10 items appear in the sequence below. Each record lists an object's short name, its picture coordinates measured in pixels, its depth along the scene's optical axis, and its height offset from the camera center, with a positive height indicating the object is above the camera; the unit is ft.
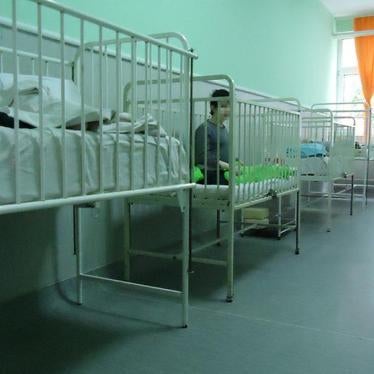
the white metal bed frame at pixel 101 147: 3.33 -0.01
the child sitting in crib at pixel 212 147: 7.80 -0.01
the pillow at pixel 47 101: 4.05 +0.46
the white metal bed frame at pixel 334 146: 13.23 +0.04
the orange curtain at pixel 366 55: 23.71 +4.81
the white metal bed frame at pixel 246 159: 6.80 -0.33
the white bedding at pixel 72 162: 3.20 -0.13
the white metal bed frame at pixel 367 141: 18.74 +0.26
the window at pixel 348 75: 25.14 +3.99
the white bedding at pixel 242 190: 7.09 -0.71
